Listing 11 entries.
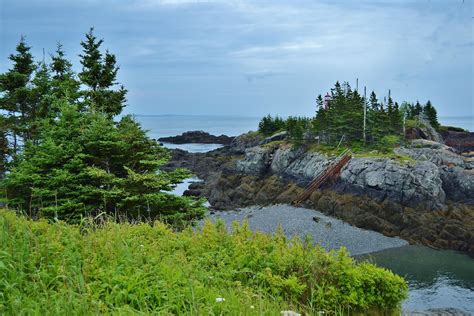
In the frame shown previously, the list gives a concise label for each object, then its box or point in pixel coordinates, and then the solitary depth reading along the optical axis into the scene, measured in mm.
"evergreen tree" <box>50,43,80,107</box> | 24375
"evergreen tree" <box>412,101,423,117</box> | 68750
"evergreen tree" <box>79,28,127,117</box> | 25062
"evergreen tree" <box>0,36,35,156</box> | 25594
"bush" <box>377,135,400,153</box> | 44688
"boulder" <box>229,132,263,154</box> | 67875
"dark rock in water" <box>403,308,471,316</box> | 11789
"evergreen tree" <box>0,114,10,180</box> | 24950
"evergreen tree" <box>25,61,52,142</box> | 25219
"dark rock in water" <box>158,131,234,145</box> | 109000
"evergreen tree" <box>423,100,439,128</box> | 66125
